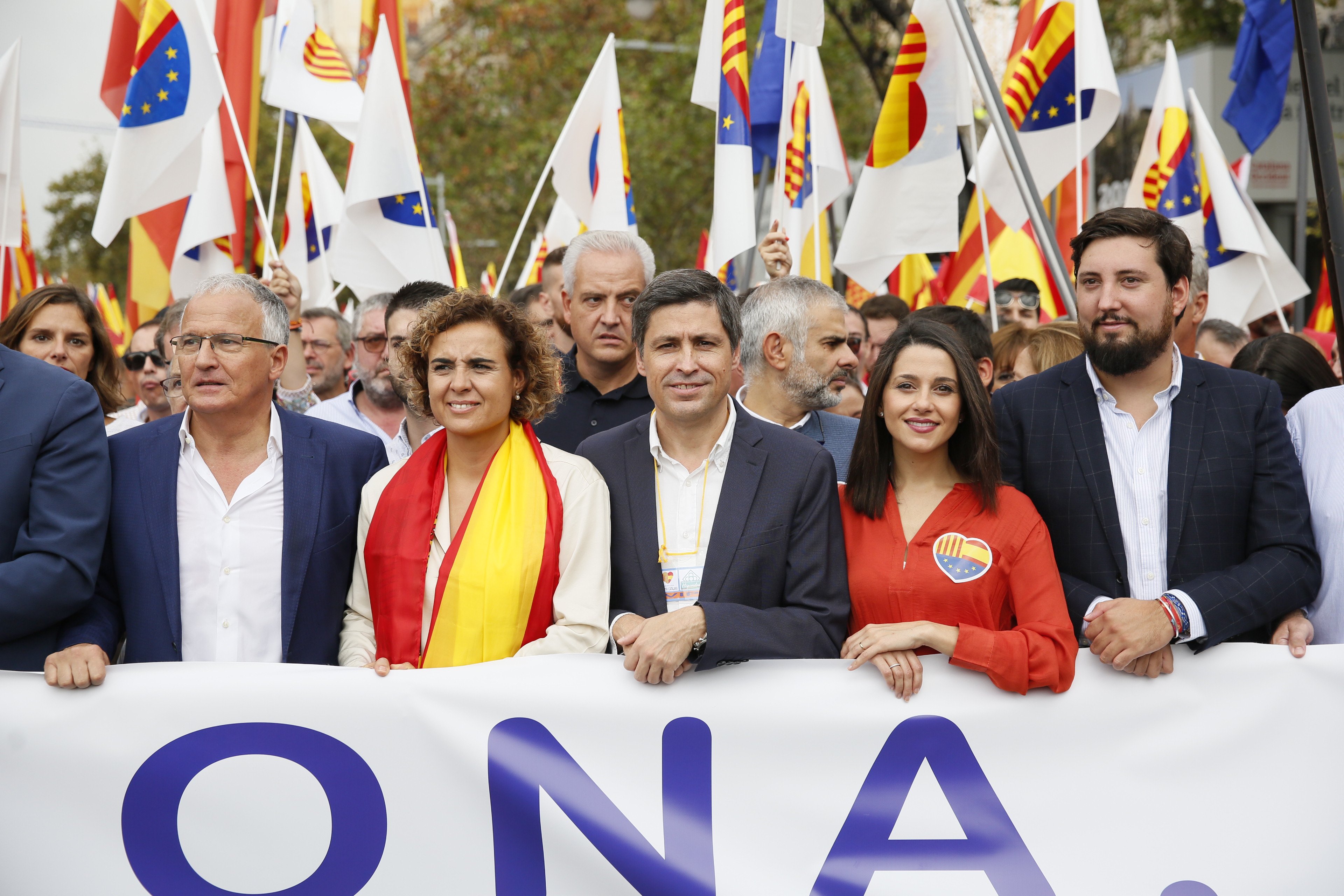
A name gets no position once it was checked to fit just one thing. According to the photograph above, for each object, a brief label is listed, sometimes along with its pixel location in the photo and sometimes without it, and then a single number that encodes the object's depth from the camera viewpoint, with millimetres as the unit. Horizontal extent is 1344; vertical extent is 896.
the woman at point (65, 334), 5293
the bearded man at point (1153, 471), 3387
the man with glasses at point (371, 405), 5684
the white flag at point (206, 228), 7598
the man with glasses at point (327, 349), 7242
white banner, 3254
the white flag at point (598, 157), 7879
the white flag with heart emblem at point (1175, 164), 8867
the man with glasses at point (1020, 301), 7465
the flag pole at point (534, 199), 7270
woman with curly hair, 3369
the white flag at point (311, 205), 9336
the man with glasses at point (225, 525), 3439
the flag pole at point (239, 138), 6840
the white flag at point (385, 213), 7176
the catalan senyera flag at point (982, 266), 9156
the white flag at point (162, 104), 6945
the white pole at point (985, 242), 7074
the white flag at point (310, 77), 8195
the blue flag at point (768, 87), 7648
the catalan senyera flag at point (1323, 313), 9867
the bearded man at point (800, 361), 4621
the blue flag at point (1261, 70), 7848
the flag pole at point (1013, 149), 6207
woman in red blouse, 3285
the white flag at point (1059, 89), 7078
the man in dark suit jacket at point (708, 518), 3230
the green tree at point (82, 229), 30016
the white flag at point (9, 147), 7086
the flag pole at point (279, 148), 8078
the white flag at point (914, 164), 6715
